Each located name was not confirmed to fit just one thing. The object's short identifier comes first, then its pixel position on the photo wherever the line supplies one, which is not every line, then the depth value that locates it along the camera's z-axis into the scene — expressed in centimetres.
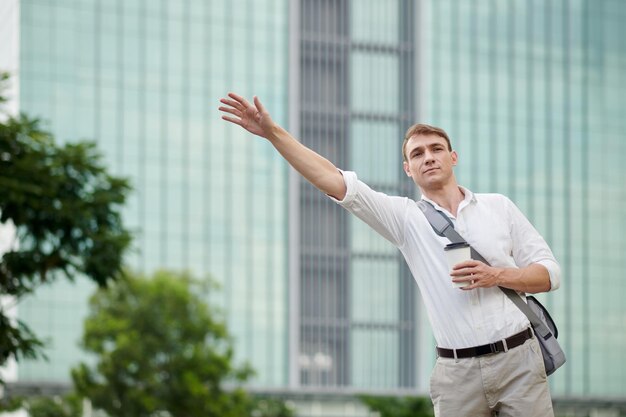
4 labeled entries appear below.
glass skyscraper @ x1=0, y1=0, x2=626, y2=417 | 7900
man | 591
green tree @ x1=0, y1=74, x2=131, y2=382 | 2291
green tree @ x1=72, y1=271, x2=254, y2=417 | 5247
